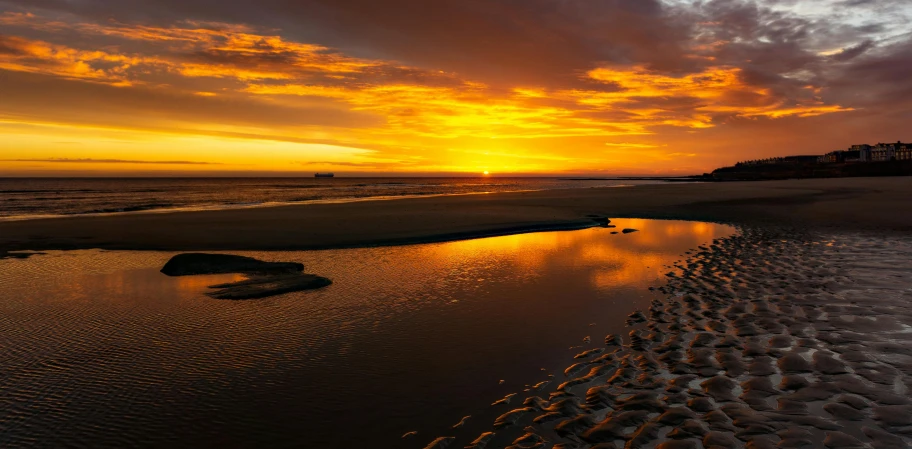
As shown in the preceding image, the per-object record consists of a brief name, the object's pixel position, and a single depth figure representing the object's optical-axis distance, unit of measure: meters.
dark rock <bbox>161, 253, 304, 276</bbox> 13.35
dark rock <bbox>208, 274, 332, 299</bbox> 10.99
